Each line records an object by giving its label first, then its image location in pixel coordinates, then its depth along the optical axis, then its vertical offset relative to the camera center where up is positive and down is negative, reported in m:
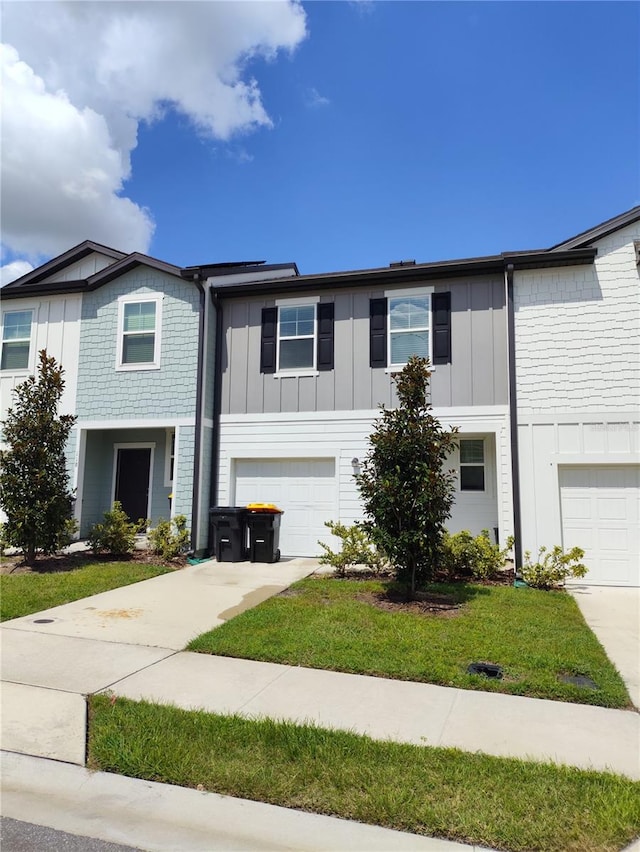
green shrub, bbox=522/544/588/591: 9.03 -1.22
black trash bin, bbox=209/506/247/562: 11.17 -0.83
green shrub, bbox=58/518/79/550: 10.25 -0.82
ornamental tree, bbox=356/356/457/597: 7.72 +0.11
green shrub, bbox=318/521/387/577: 9.86 -1.08
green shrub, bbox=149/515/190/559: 11.10 -0.98
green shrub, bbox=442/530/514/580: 9.62 -1.04
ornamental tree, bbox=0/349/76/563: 9.88 +0.28
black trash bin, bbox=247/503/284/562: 11.02 -0.78
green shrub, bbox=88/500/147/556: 11.15 -0.89
